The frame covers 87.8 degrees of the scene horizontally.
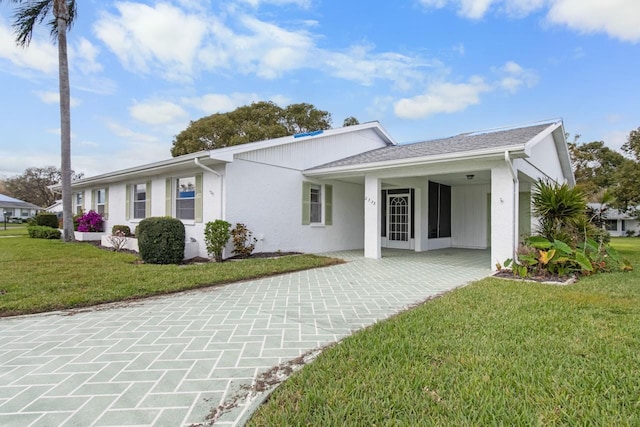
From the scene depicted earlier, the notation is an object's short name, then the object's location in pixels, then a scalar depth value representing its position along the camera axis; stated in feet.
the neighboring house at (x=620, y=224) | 116.87
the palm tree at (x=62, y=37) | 41.67
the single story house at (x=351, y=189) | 28.30
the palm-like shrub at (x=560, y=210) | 25.31
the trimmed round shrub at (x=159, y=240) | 28.99
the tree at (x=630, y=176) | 80.33
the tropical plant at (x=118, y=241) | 38.93
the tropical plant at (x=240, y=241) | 31.96
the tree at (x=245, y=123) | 84.27
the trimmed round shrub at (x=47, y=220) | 59.77
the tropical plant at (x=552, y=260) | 23.26
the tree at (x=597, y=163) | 104.01
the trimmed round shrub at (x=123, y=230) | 43.37
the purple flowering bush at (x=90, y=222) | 48.75
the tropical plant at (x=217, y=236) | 30.14
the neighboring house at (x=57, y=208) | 84.86
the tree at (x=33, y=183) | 167.84
